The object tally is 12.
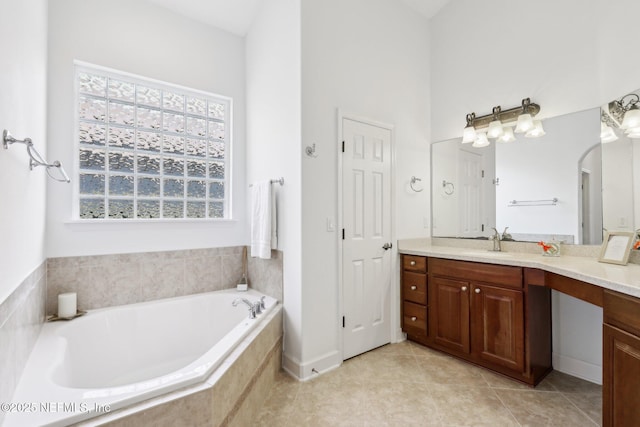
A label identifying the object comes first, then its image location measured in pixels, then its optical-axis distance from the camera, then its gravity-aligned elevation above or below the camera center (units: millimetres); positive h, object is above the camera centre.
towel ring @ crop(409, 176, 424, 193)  2992 +364
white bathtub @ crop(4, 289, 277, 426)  1074 -770
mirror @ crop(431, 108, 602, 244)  2207 +278
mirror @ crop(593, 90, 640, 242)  1944 +352
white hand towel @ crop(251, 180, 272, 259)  2398 -26
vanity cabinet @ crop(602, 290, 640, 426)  1210 -629
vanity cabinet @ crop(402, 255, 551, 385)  2025 -765
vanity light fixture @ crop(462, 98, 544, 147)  2453 +824
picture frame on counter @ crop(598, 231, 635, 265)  1852 -200
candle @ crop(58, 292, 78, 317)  2029 -626
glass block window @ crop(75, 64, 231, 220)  2330 +601
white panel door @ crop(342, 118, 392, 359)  2467 -177
